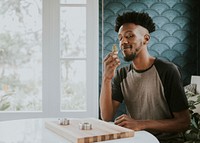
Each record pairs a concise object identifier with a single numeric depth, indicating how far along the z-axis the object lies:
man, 1.70
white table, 1.38
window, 2.79
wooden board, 1.32
